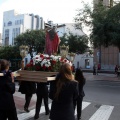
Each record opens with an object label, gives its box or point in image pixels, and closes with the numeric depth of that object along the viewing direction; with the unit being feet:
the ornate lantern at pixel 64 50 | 24.34
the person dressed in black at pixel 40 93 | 25.81
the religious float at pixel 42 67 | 21.88
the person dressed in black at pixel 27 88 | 28.34
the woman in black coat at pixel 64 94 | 14.67
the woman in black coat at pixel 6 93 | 17.46
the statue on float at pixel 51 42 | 28.63
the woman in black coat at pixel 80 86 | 24.94
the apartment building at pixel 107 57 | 157.79
